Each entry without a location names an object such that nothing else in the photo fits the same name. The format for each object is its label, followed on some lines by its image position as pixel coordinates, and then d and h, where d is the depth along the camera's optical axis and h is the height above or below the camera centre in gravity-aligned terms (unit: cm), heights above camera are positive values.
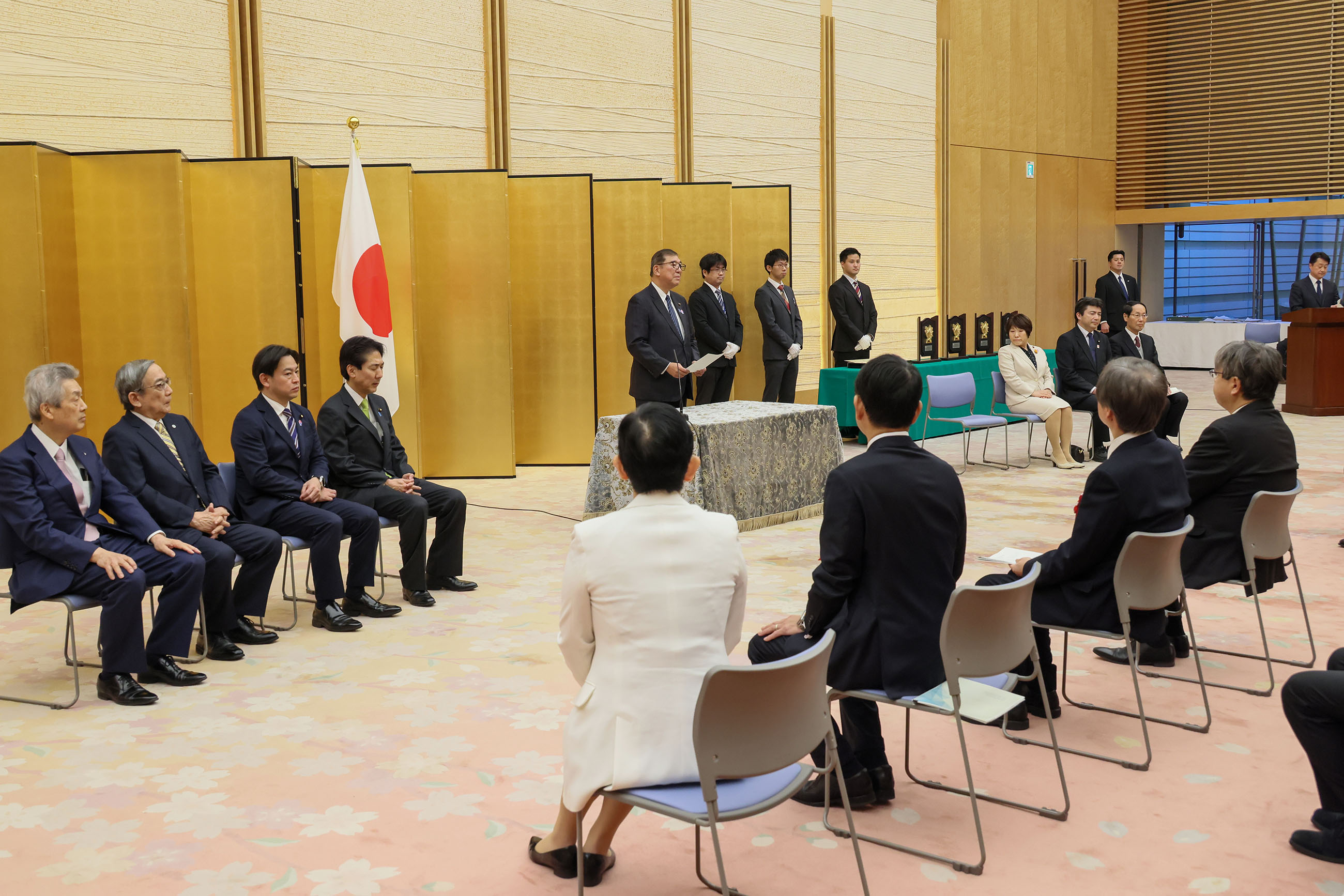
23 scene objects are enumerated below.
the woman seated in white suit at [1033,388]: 915 -54
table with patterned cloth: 666 -81
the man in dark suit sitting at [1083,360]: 927 -33
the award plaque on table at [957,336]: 1049 -15
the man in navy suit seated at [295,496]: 505 -70
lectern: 1137 -47
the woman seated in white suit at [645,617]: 246 -60
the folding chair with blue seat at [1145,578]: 348 -78
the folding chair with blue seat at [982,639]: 286 -79
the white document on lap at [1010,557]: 377 -75
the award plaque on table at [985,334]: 1062 -13
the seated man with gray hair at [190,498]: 456 -64
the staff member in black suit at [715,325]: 930 -1
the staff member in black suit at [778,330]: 977 -6
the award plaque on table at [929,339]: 1026 -17
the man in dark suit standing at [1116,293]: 1353 +25
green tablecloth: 993 -55
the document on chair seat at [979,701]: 287 -94
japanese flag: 735 +34
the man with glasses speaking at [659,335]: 839 -7
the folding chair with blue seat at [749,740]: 230 -83
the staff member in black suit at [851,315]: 1023 +6
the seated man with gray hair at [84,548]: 409 -74
